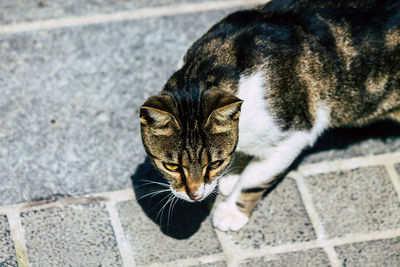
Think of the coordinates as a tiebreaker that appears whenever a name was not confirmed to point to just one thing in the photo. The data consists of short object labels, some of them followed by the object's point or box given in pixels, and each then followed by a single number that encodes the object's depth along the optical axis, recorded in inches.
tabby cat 85.7
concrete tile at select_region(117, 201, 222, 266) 100.7
